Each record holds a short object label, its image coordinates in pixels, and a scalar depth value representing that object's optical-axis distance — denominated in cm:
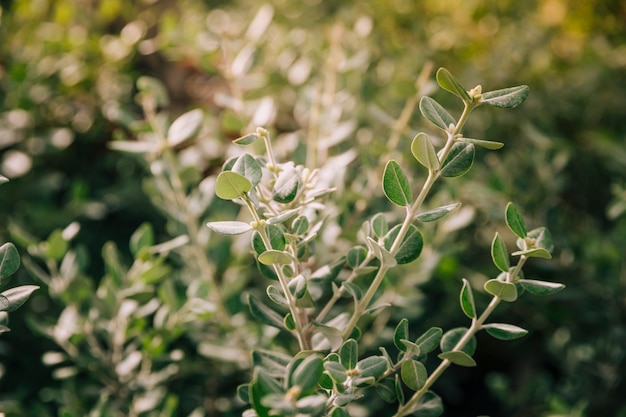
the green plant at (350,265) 61
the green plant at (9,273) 67
